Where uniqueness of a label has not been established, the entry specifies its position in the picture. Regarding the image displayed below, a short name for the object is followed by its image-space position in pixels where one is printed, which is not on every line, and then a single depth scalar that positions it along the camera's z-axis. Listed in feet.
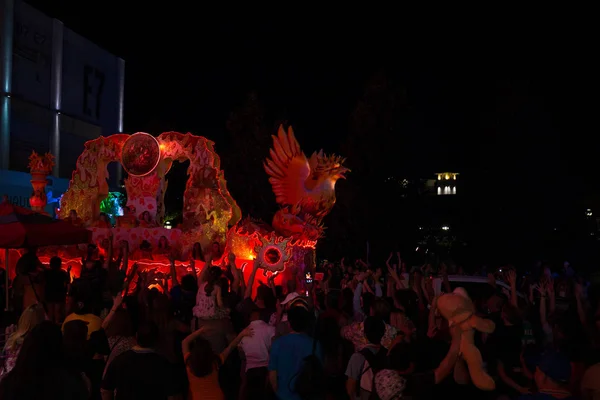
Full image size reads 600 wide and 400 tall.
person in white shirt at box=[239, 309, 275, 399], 21.61
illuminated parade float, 57.93
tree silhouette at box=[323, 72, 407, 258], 93.25
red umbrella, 37.17
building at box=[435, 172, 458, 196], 210.79
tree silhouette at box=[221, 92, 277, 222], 120.98
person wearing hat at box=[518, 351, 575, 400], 15.26
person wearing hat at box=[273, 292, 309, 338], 21.27
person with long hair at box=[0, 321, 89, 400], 13.26
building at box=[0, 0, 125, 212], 88.79
